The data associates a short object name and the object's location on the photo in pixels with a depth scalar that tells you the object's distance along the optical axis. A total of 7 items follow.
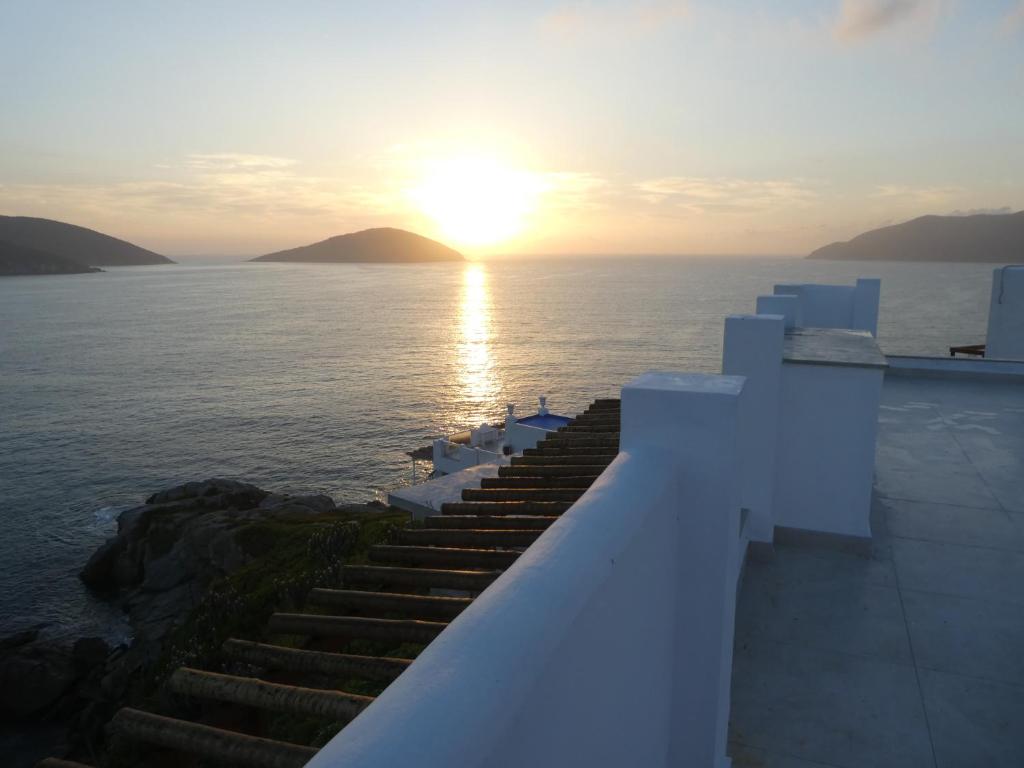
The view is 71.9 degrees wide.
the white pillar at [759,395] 6.03
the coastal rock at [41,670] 20.12
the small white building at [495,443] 30.59
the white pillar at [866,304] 11.84
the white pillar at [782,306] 9.12
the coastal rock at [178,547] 25.80
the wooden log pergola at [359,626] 2.08
